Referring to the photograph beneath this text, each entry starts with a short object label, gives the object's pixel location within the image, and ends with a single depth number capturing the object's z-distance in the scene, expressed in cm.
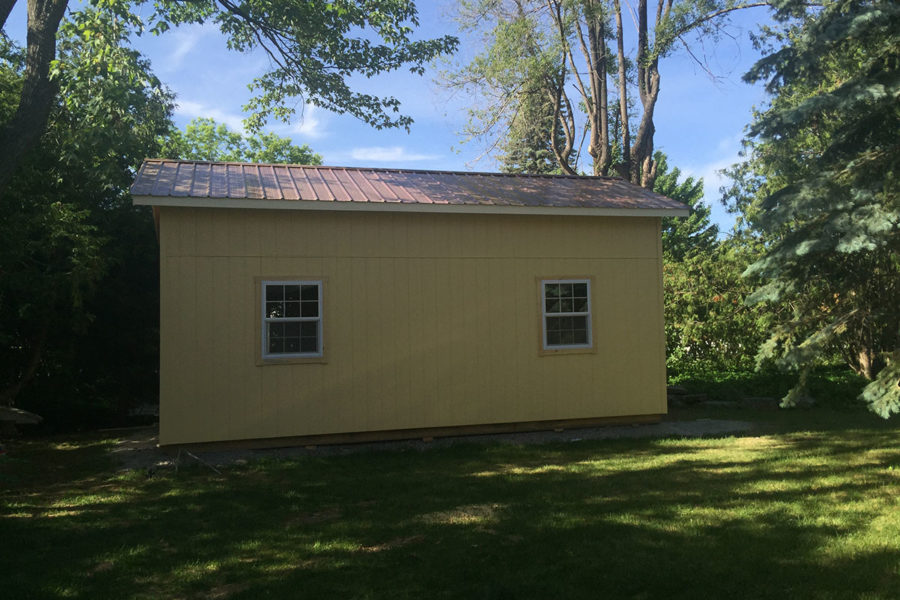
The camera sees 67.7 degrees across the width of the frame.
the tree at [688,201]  3014
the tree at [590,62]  1744
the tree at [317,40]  1027
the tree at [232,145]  3007
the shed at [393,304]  831
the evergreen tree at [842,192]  616
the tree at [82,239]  845
